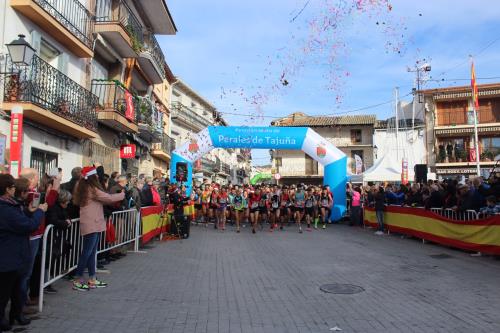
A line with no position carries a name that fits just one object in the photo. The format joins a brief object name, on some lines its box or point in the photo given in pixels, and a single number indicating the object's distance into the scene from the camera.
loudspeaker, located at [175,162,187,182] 18.63
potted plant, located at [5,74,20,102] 11.90
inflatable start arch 20.83
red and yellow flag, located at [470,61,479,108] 23.50
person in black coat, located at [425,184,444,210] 12.71
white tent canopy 23.59
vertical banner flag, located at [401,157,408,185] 24.42
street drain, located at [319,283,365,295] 6.67
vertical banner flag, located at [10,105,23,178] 8.41
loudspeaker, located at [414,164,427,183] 19.52
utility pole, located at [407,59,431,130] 37.53
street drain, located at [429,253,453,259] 10.22
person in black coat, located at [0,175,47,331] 4.30
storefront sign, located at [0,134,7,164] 9.38
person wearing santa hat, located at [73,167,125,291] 6.59
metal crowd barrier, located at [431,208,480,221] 10.81
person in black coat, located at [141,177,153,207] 12.13
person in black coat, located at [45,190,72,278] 6.00
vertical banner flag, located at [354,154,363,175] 36.20
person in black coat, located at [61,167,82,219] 6.96
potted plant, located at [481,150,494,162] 37.28
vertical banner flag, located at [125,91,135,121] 18.88
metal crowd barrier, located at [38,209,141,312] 5.70
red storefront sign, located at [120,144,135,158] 20.39
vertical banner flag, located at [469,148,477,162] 37.50
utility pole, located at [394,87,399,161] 39.03
